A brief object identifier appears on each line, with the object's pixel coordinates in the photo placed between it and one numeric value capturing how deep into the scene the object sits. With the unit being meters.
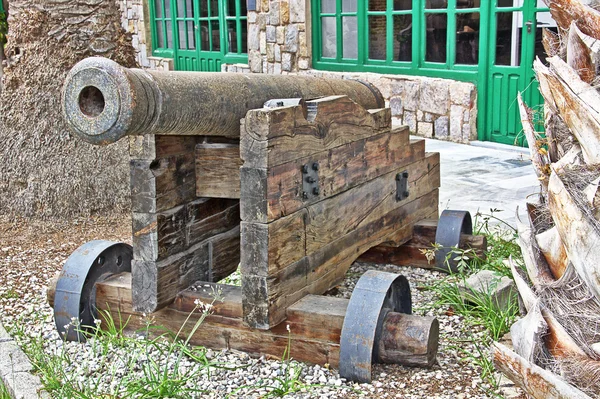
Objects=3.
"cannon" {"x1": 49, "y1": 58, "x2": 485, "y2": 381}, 2.81
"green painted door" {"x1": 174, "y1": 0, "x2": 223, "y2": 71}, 13.17
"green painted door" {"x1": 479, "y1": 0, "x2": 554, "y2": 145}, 7.67
